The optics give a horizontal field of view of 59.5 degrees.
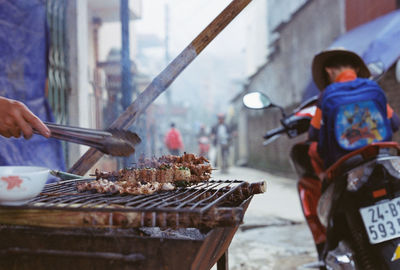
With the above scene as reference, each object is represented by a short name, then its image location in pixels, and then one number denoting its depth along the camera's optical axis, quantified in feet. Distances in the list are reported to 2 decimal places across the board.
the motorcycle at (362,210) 8.02
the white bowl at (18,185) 5.06
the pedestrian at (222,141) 55.06
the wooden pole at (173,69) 9.66
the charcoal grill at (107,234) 4.95
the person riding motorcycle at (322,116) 9.30
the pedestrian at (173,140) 48.75
